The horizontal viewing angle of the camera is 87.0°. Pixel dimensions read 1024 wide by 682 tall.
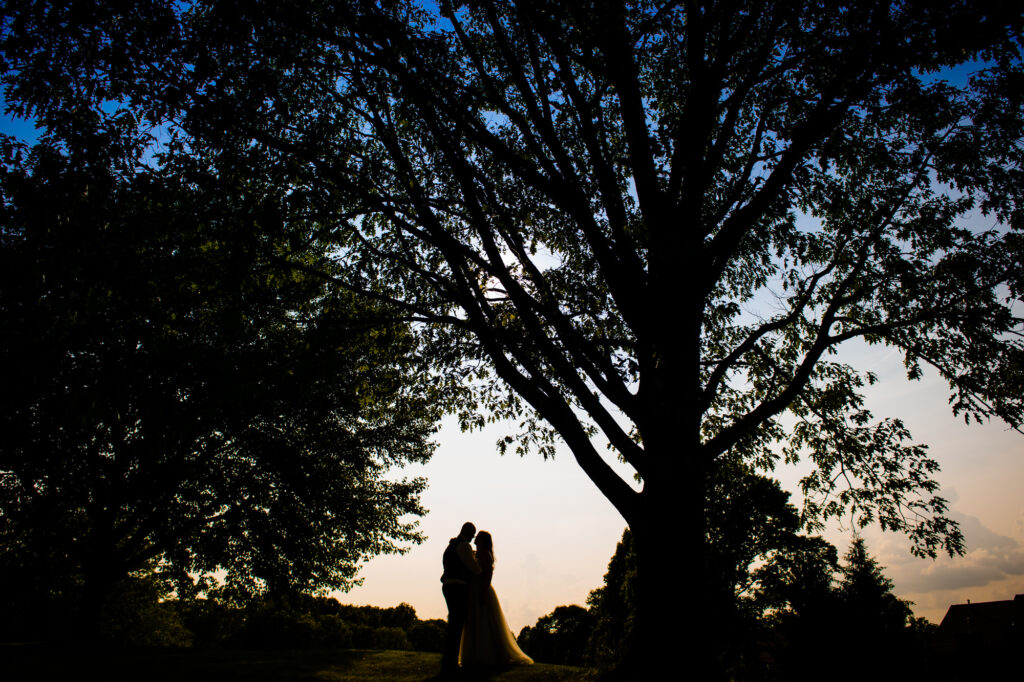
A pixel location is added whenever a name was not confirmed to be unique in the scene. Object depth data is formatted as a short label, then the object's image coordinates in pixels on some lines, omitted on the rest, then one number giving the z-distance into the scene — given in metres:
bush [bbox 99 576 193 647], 33.19
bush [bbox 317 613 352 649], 43.72
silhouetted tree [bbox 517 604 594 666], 45.94
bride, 9.67
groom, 8.96
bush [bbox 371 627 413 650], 48.03
